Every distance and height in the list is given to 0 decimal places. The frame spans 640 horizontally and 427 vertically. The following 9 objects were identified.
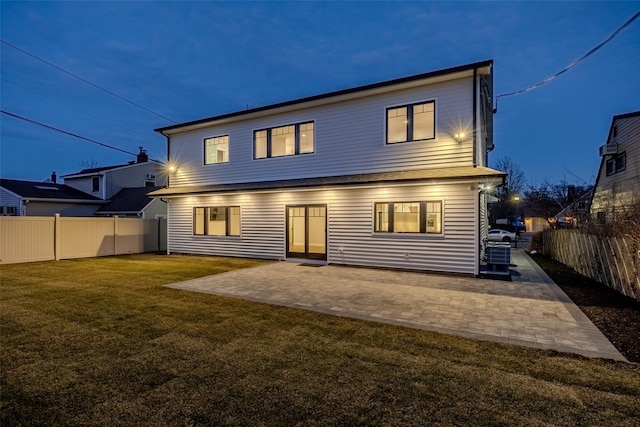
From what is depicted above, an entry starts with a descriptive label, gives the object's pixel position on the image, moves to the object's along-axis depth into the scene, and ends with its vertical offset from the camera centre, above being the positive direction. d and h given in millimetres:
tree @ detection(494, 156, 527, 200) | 34934 +4296
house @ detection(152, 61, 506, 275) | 9102 +1362
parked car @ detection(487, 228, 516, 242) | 24172 -1537
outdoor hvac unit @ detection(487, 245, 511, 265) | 8922 -1094
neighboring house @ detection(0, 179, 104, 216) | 19812 +1080
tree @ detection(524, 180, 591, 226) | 19438 +1226
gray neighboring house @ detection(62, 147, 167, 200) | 23719 +3101
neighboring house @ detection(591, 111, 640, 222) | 15656 +3056
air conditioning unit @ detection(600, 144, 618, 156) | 17295 +3781
